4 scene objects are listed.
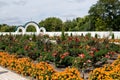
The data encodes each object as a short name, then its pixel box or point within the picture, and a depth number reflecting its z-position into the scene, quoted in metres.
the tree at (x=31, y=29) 64.48
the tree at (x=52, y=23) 73.12
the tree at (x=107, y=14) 55.62
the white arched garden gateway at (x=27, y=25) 49.04
